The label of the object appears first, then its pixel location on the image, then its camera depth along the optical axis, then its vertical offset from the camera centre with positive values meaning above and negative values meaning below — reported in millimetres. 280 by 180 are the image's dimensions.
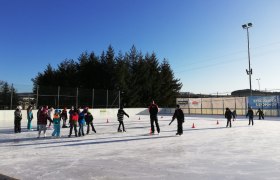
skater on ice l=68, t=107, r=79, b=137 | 9685 -909
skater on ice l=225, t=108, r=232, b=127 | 13489 -944
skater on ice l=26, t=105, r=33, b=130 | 11942 -892
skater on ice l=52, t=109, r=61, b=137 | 9632 -1070
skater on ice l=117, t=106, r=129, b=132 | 10649 -773
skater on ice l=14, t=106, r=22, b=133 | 10963 -1195
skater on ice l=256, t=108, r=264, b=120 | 19974 -1400
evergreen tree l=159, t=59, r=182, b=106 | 38846 +2759
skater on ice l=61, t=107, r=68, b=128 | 12769 -948
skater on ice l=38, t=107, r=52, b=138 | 9436 -841
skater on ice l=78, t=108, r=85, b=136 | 9828 -1025
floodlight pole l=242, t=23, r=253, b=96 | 25626 +9722
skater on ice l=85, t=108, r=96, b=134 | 10295 -869
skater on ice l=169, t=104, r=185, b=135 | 9906 -838
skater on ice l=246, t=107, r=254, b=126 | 14506 -980
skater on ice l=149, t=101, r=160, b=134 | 10167 -608
